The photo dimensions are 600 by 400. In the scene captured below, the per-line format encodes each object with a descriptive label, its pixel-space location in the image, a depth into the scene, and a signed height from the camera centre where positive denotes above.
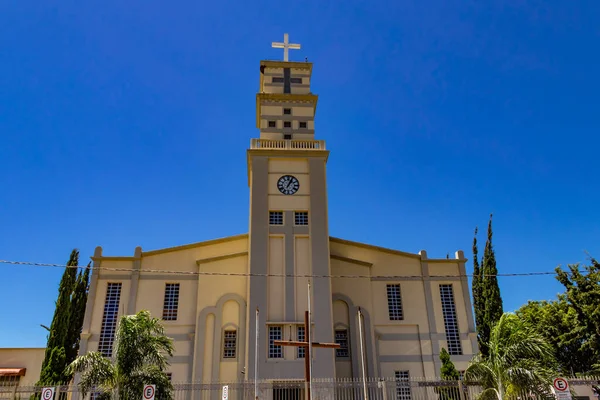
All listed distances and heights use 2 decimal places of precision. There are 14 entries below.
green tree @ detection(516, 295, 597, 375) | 26.12 +4.43
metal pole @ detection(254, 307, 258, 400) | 21.91 +3.00
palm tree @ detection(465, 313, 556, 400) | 18.50 +2.26
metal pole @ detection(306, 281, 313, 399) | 16.92 +2.60
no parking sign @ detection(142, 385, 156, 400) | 18.95 +1.55
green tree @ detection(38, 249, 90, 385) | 26.42 +5.78
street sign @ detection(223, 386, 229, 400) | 20.47 +1.62
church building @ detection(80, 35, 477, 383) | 26.45 +7.29
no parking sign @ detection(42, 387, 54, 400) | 19.23 +1.62
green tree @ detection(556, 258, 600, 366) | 23.31 +5.58
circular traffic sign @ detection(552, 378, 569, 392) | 16.91 +1.34
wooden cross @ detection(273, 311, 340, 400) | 17.26 +3.00
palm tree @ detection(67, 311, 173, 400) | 19.38 +2.48
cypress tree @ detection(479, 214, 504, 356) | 31.57 +7.14
